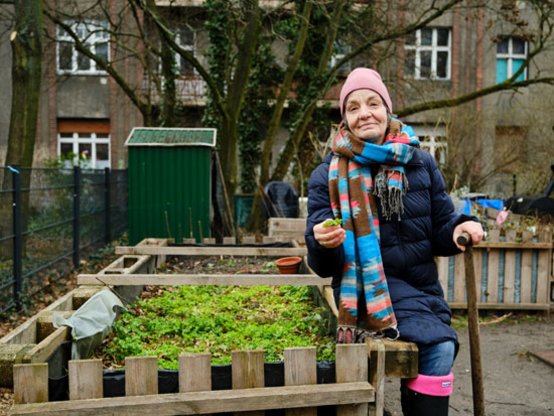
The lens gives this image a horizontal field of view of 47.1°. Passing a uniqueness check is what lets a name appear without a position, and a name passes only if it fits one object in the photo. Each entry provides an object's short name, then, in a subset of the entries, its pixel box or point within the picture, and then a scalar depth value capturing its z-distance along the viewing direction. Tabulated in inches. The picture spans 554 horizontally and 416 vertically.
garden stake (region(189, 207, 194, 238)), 453.1
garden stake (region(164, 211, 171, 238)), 441.3
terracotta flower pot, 225.6
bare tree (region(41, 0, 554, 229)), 501.7
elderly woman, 109.2
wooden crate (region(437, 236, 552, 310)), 304.5
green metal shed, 465.1
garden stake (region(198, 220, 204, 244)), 442.0
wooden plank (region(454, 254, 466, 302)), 304.7
